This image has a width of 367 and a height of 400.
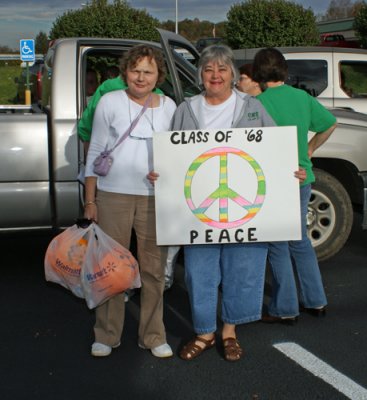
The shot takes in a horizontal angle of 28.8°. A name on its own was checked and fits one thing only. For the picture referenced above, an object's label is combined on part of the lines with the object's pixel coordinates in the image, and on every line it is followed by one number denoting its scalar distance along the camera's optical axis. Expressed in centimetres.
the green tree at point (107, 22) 2266
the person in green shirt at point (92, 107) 435
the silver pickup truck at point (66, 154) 532
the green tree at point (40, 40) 5956
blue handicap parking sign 1777
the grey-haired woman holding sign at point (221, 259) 383
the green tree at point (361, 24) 3678
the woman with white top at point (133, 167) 383
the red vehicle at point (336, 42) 2856
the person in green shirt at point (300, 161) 432
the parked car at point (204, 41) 1883
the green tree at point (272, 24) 2966
